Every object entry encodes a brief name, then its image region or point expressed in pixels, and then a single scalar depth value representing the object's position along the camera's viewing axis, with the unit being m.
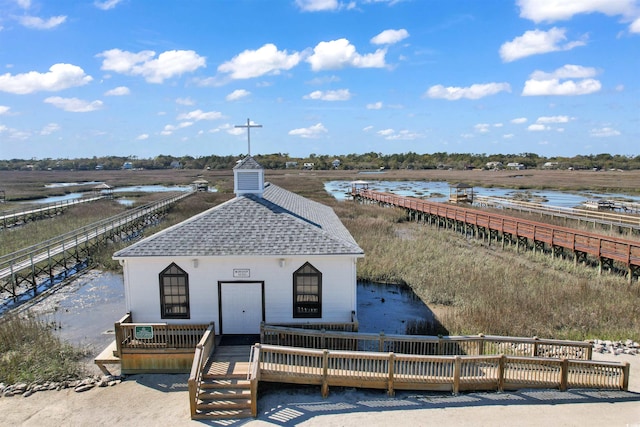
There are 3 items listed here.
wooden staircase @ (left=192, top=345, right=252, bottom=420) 10.38
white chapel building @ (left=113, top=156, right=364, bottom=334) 13.60
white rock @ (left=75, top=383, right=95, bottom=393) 11.97
